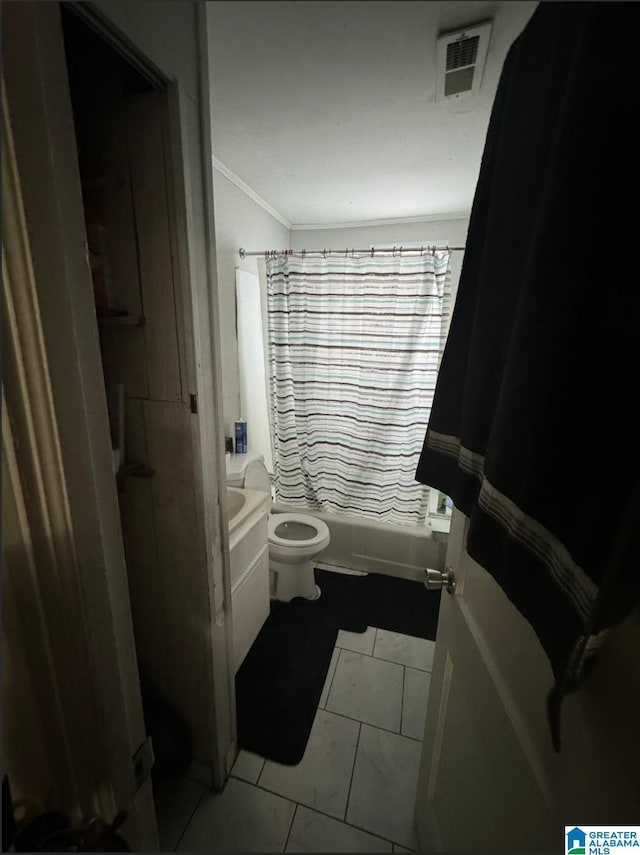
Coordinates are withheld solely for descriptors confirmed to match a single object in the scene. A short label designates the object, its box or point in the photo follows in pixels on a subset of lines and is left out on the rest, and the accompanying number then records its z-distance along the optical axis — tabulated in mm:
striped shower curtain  1840
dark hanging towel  307
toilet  1812
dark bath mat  1312
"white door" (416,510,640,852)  351
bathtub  2125
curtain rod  1731
